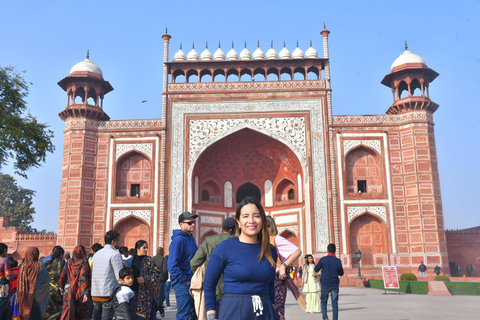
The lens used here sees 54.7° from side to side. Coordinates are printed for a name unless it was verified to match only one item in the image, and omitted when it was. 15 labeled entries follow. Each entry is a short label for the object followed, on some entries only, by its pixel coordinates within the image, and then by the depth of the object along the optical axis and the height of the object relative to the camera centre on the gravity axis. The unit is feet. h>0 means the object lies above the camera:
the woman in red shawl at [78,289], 17.93 -1.19
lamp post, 62.50 -0.33
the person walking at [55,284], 20.43 -1.11
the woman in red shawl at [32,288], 17.75 -1.10
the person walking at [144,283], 16.72 -0.92
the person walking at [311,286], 32.63 -2.25
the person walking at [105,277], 16.60 -0.68
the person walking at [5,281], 17.77 -0.82
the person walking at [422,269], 66.74 -2.34
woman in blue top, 8.84 -0.30
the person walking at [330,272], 23.72 -0.91
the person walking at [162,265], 26.43 -0.46
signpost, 46.62 -2.47
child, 16.05 -1.38
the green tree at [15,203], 129.70 +16.02
